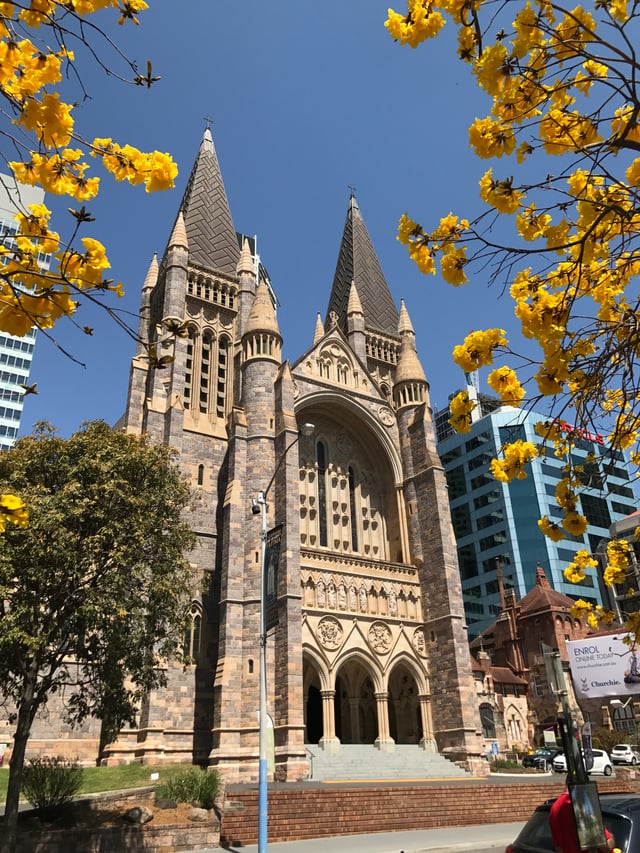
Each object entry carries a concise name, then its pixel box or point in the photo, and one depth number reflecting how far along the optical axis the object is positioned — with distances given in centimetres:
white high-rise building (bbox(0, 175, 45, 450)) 7019
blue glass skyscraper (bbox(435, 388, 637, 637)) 6688
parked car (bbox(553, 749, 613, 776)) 2875
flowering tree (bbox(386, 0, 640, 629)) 429
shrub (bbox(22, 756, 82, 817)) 1512
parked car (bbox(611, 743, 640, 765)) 3425
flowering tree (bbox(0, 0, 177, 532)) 354
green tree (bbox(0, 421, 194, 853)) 1373
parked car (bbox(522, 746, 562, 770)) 3406
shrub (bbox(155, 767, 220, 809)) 1622
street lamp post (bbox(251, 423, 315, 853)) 1209
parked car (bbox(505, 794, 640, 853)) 593
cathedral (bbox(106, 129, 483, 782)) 2483
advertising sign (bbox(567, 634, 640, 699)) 3878
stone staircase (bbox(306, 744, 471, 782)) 2408
